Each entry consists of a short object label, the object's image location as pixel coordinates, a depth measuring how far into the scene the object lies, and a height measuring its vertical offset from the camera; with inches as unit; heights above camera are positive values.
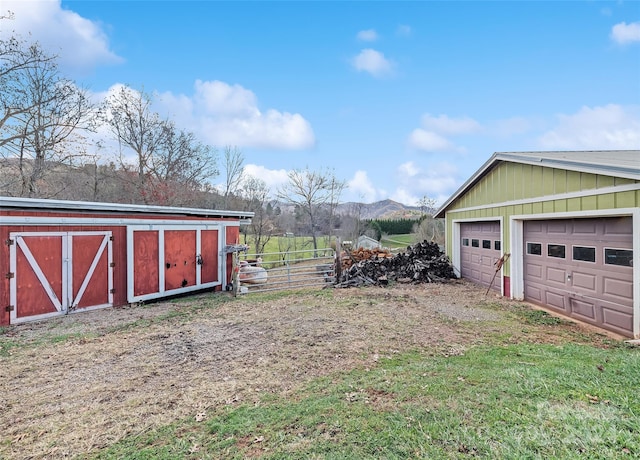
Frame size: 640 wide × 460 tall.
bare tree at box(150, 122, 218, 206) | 717.3 +160.0
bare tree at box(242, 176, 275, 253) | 896.3 +73.6
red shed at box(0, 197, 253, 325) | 235.9 -20.2
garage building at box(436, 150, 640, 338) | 200.4 -1.7
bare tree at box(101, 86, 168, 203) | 682.2 +230.1
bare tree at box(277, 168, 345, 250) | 1064.2 +138.0
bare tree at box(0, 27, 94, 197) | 436.1 +171.7
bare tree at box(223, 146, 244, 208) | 932.0 +188.8
